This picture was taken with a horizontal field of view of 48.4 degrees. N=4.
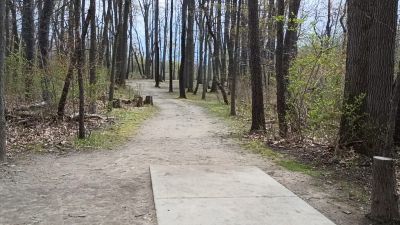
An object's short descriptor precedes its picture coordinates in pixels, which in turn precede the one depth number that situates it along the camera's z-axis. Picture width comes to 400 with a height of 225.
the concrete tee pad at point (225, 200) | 4.81
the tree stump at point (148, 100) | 22.13
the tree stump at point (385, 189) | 4.82
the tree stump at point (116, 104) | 19.17
